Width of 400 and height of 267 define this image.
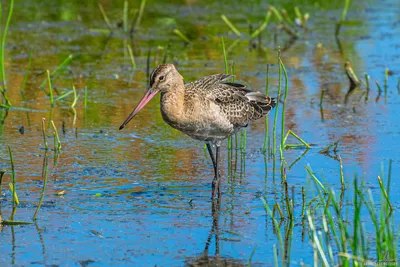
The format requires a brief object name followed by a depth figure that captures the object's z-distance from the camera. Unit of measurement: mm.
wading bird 15617
